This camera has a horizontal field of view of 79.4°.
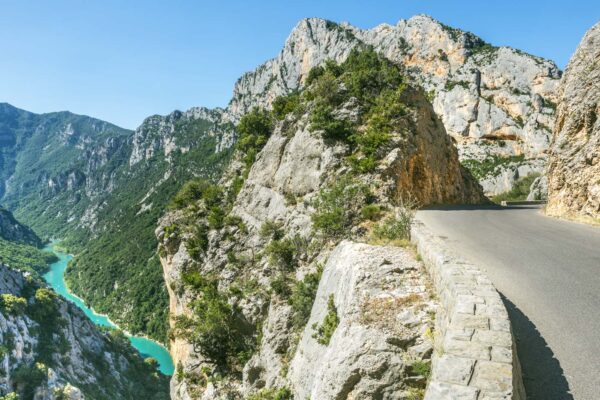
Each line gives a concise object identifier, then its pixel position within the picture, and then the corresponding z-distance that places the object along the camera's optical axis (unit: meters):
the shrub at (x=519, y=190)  55.91
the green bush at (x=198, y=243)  25.39
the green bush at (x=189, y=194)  33.03
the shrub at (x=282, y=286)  16.66
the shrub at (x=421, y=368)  5.58
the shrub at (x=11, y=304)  46.01
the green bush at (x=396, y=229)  10.78
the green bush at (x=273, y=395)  10.51
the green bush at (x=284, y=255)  17.80
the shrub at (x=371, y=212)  15.49
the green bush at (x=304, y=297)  13.41
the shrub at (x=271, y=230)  21.12
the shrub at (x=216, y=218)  26.48
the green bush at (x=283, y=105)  33.44
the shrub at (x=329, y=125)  22.25
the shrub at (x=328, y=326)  8.53
